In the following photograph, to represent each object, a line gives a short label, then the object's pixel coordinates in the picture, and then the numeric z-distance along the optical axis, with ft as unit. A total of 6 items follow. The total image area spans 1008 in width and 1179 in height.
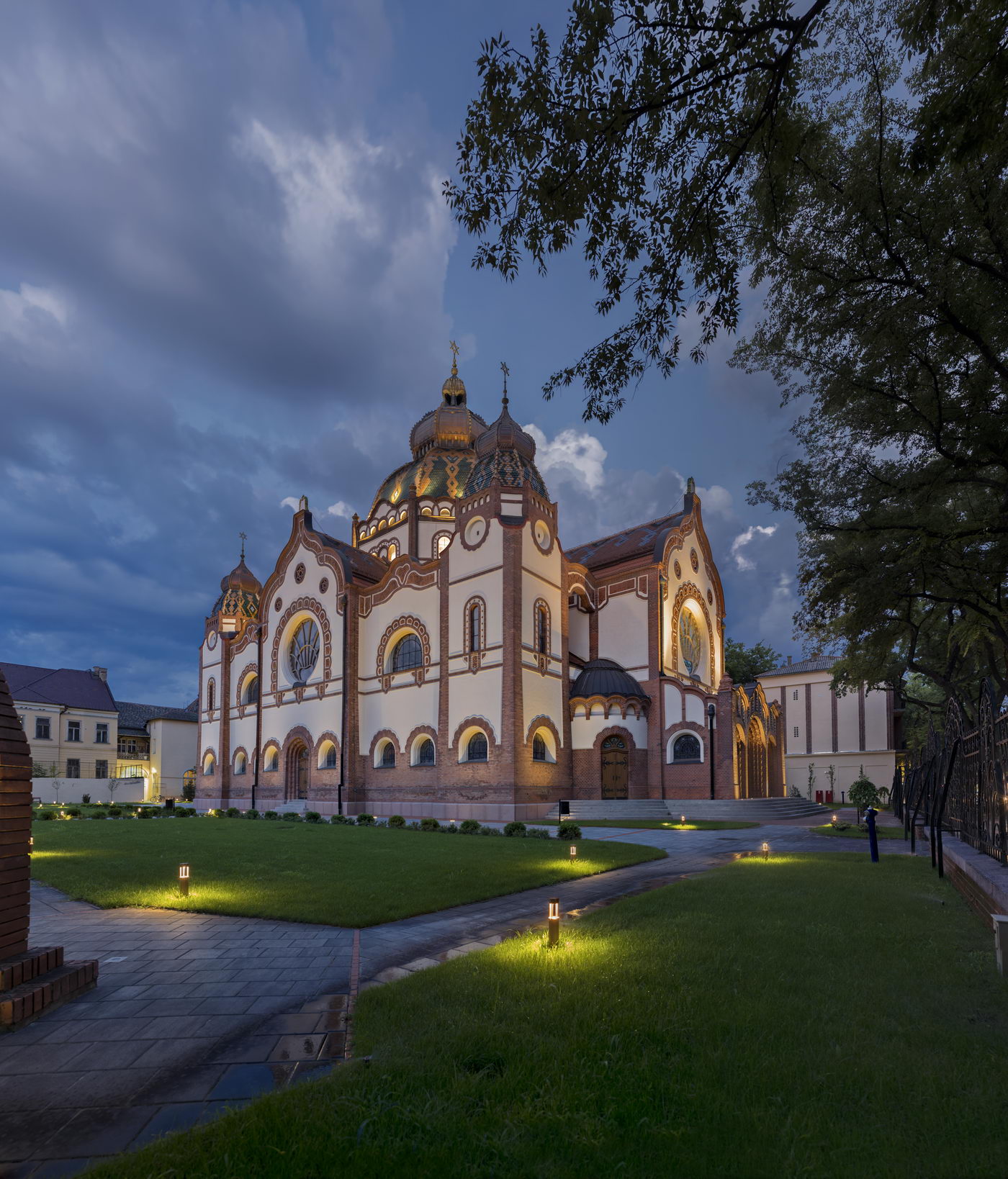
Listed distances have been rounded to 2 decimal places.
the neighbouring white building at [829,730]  138.92
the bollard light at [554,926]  22.17
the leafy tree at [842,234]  17.71
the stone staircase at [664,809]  89.56
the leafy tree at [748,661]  172.35
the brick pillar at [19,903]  17.15
